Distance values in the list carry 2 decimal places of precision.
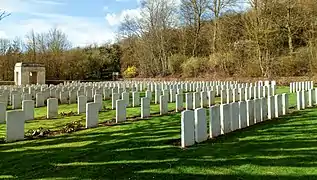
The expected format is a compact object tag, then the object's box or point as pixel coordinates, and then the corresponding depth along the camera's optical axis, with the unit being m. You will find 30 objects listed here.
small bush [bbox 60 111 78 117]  9.33
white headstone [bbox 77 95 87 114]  9.35
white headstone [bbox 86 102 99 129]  6.97
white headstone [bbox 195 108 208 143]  5.21
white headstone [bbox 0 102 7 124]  7.71
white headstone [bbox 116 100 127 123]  7.60
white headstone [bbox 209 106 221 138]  5.59
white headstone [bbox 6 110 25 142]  5.78
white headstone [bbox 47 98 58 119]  8.76
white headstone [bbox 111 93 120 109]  10.35
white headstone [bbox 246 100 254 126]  6.65
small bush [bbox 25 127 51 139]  6.23
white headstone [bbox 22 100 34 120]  7.99
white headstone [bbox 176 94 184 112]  9.39
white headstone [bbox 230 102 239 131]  6.07
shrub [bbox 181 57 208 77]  28.62
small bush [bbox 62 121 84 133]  6.65
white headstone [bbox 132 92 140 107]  11.17
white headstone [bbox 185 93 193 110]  9.52
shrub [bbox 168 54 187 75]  30.92
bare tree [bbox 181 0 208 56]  29.96
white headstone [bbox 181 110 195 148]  4.95
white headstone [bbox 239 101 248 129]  6.35
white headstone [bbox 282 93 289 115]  8.18
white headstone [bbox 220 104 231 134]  5.80
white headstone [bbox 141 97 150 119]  8.34
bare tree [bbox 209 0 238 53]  27.60
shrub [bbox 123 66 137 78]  34.71
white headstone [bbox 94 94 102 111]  9.71
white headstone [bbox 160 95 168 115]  8.96
